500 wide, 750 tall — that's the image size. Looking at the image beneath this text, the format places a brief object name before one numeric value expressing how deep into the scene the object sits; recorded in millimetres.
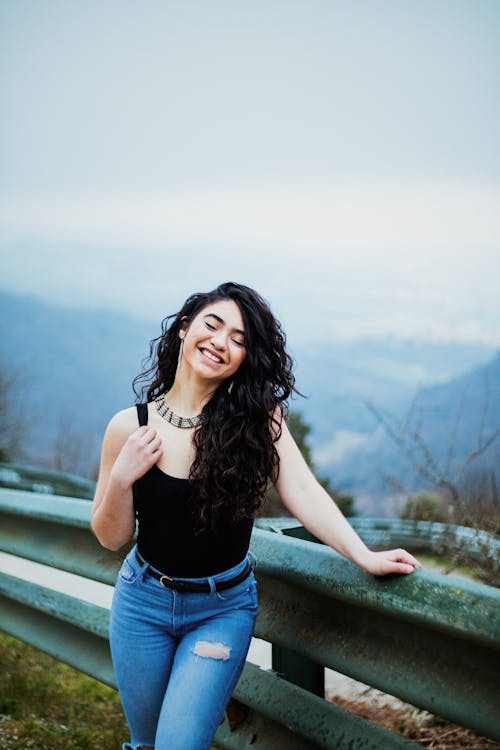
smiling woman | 2078
